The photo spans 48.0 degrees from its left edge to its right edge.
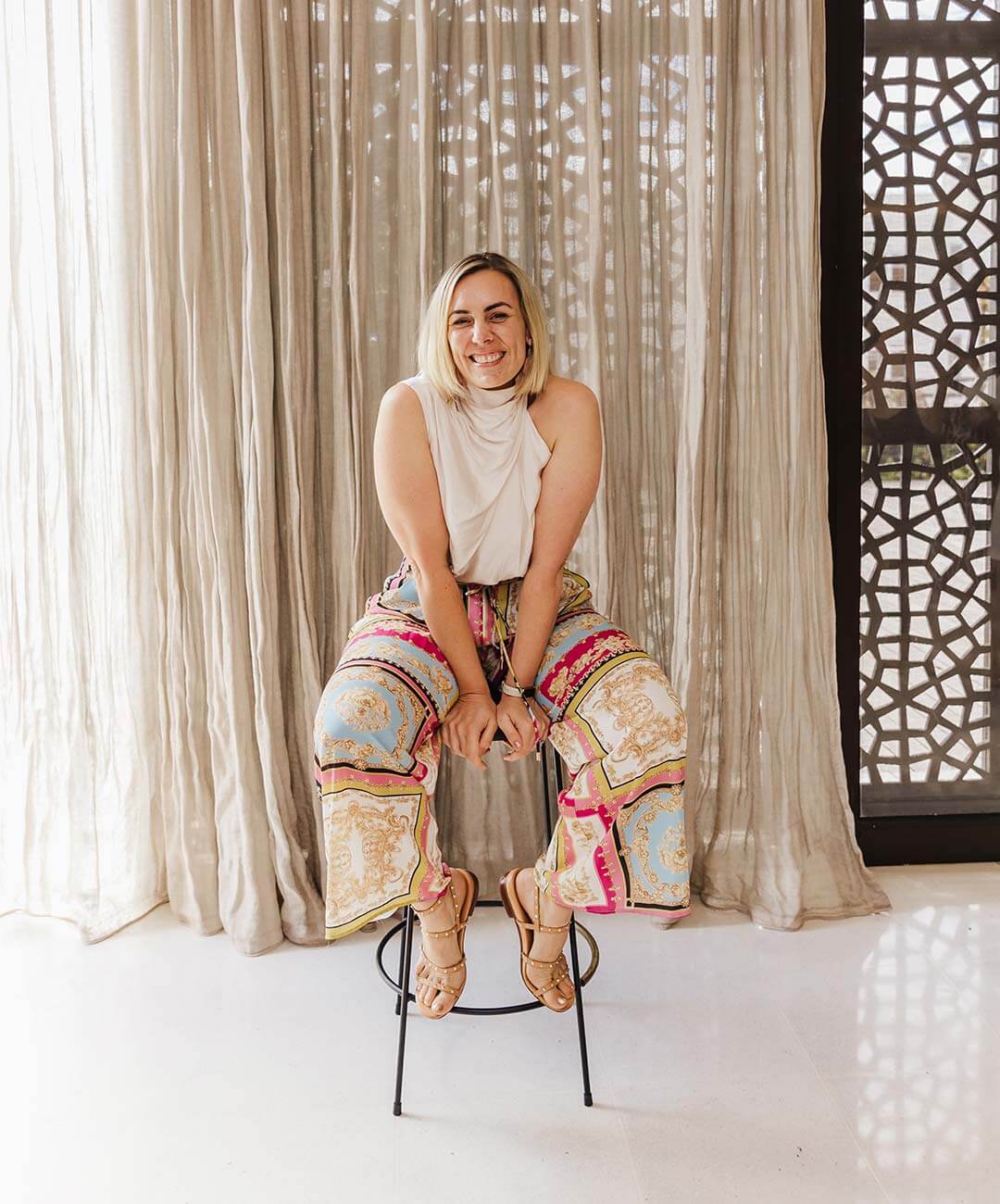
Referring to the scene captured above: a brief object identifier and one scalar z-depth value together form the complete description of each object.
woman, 1.95
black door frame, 2.63
